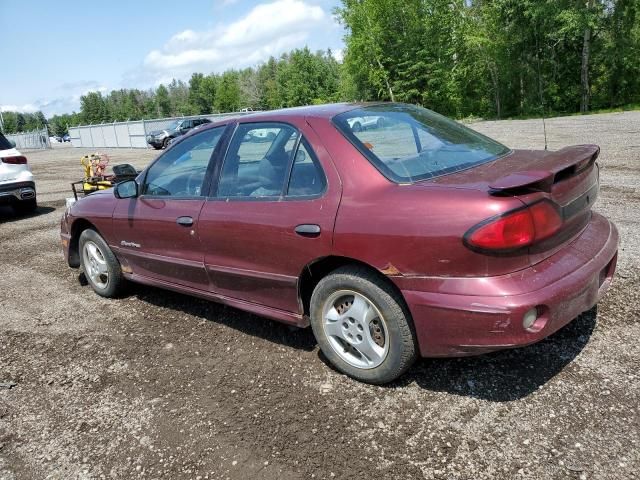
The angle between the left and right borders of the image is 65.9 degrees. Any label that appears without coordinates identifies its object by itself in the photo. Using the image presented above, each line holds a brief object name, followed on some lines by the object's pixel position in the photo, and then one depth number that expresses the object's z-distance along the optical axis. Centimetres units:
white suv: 888
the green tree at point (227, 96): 9750
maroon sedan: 238
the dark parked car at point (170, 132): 2866
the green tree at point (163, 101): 11838
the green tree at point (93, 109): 12744
